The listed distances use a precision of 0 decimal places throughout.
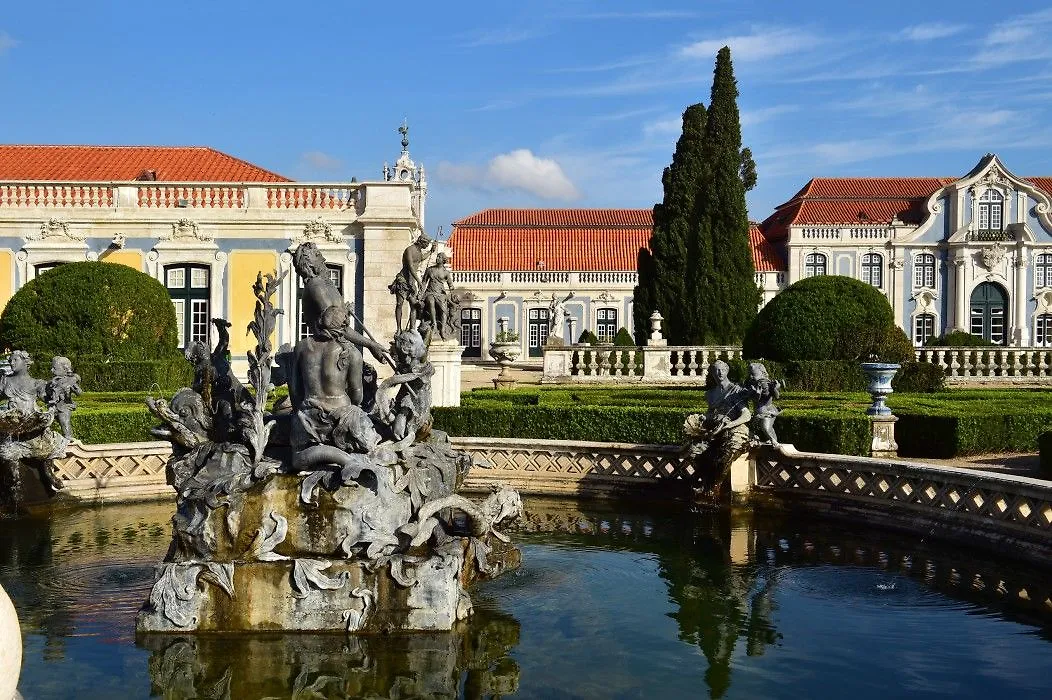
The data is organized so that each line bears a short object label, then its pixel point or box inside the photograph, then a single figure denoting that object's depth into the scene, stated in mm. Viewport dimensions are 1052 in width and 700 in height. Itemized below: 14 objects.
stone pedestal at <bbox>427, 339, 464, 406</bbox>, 14867
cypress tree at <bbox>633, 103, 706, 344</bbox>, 26797
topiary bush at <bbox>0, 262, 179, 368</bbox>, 18812
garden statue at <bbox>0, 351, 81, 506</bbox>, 9609
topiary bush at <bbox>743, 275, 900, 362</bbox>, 20938
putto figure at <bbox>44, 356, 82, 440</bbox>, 10219
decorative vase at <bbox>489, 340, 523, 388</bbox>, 22406
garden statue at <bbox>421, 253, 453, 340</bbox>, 15391
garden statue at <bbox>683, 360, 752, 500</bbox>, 10352
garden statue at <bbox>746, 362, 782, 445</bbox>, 10266
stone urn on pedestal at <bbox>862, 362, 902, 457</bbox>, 11953
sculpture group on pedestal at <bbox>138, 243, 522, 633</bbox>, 6238
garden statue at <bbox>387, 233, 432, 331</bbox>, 15164
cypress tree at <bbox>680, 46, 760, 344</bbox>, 26219
